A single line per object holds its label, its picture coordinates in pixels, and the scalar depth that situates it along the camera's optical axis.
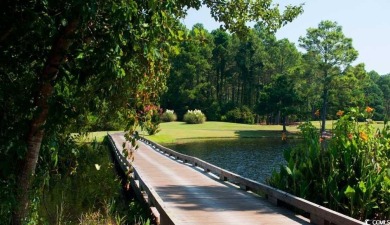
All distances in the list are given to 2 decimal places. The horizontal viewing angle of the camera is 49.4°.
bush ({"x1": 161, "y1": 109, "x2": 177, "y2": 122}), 81.78
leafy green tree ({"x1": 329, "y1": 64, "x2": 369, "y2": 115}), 62.34
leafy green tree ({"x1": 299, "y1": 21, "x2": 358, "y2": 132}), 65.50
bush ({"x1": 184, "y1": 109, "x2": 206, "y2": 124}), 77.88
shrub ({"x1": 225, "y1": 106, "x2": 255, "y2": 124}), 84.62
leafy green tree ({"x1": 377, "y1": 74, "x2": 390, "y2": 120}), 139.91
